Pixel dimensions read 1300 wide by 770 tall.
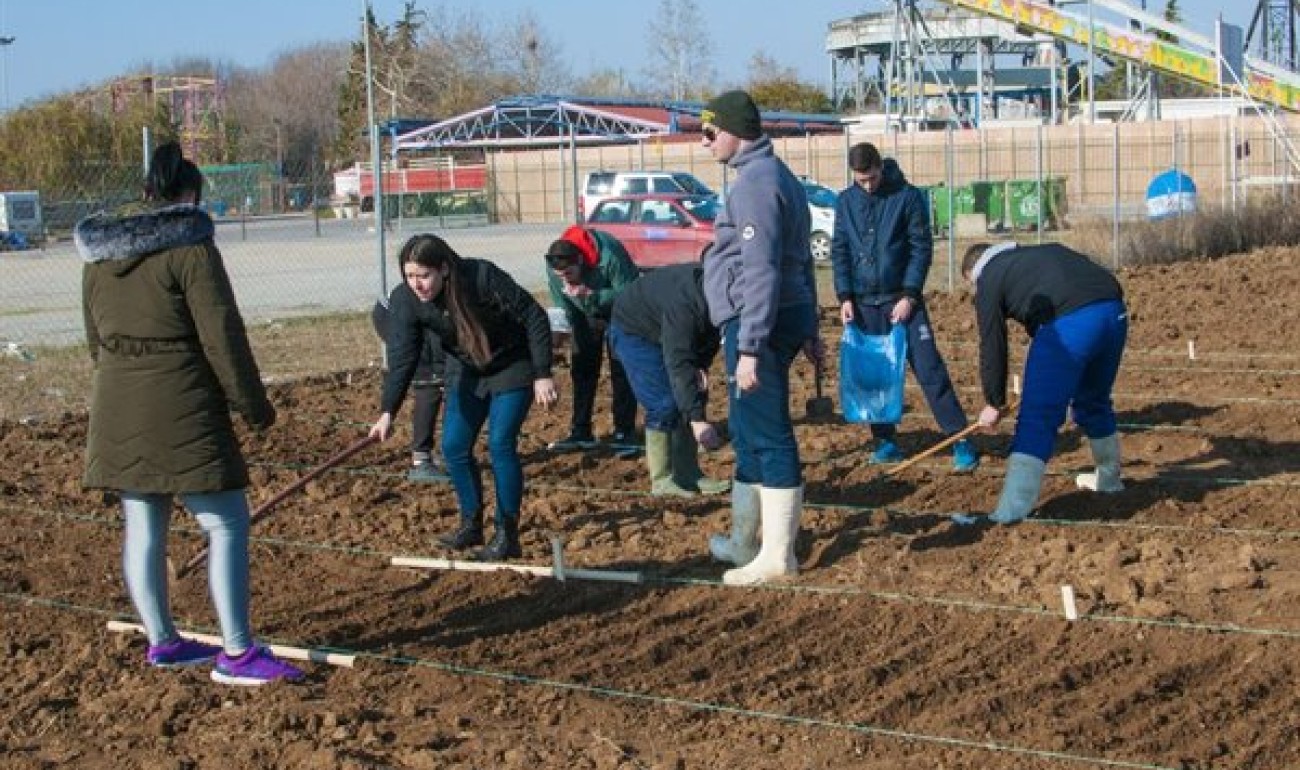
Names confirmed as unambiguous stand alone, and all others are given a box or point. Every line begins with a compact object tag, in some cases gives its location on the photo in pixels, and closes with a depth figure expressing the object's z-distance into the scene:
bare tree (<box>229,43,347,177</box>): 77.06
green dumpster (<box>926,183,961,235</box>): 32.00
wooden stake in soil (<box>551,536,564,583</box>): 7.16
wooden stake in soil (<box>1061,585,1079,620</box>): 6.22
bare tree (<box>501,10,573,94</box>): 74.75
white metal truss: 49.84
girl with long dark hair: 7.21
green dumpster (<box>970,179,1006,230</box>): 33.53
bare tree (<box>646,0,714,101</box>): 72.50
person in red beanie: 9.69
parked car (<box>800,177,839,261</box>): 28.02
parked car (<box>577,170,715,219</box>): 30.19
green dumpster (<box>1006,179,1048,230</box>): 34.03
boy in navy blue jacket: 9.27
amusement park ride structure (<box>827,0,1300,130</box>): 40.53
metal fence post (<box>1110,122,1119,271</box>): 21.75
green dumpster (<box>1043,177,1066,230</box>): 32.16
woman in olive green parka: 5.41
